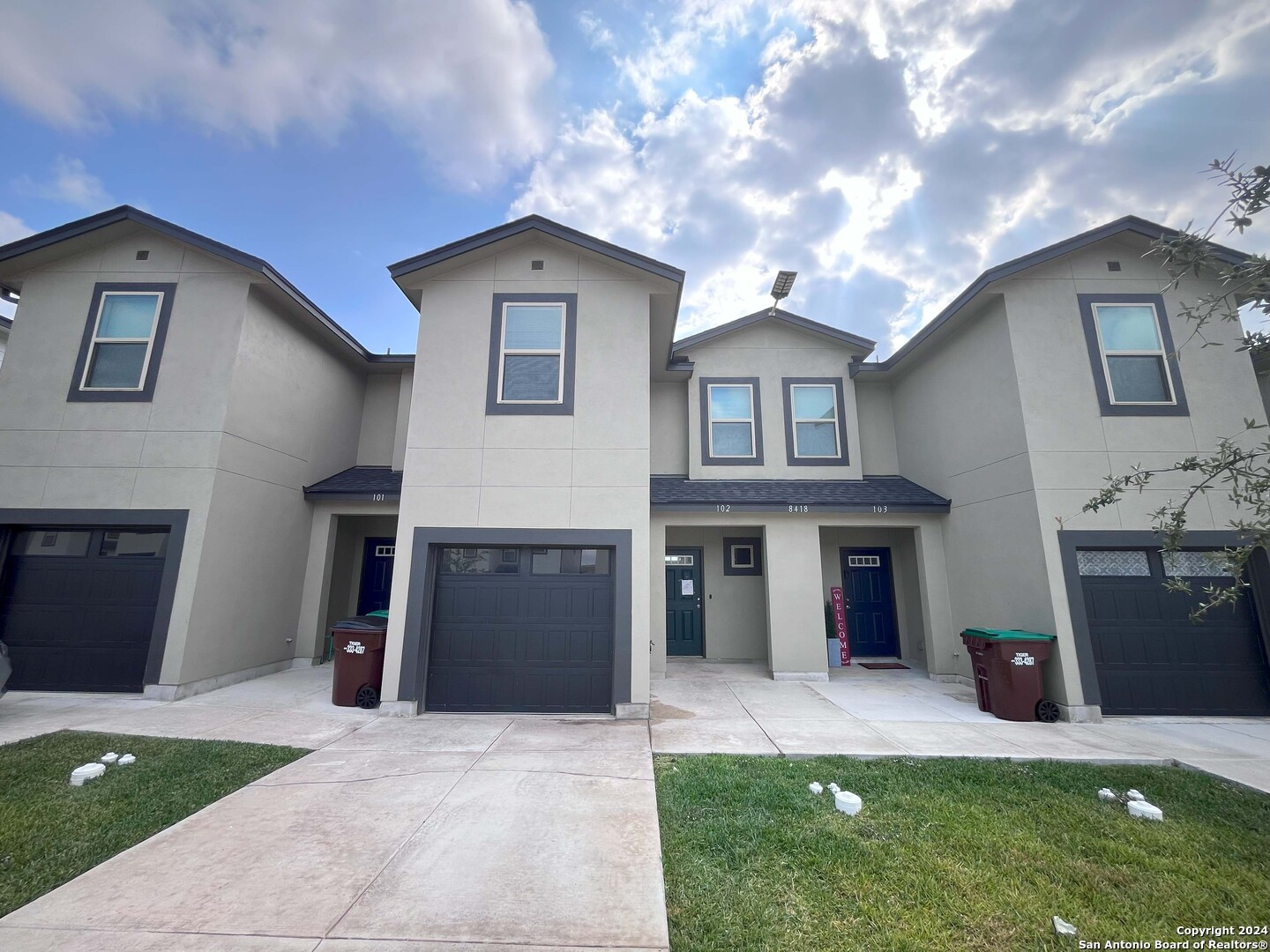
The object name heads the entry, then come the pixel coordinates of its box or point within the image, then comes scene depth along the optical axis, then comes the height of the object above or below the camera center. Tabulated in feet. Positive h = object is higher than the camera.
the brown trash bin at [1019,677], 21.30 -3.81
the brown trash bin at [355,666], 22.11 -3.62
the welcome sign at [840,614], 32.12 -1.88
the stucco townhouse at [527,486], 21.93 +4.80
